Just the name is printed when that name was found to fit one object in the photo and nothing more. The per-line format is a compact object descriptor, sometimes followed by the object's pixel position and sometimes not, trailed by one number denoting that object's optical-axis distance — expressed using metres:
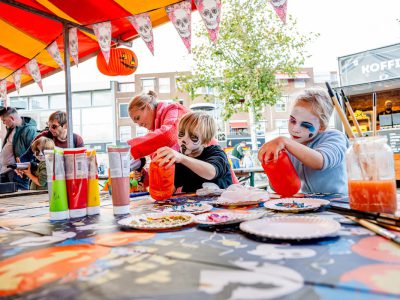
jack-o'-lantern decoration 3.78
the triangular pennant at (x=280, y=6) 2.36
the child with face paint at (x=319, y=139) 1.43
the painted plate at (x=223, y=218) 0.79
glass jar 0.81
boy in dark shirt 1.71
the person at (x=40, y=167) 2.88
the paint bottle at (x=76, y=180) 1.08
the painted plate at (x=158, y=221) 0.79
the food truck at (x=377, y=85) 6.27
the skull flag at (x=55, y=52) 3.71
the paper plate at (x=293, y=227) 0.60
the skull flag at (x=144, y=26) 3.00
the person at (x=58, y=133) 3.23
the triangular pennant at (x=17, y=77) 4.71
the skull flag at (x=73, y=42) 3.29
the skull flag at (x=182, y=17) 2.78
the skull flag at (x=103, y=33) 3.14
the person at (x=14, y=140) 3.90
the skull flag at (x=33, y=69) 4.29
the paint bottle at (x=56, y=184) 1.05
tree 8.30
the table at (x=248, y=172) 4.29
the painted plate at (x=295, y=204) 0.93
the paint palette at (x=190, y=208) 1.04
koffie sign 6.34
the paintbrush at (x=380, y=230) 0.56
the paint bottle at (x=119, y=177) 1.11
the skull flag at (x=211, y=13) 2.65
